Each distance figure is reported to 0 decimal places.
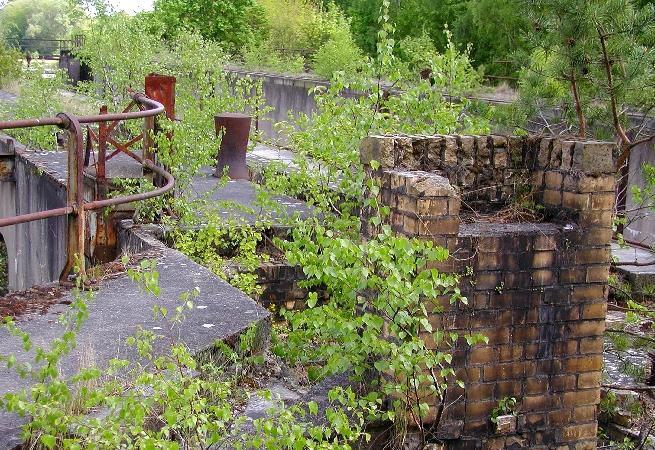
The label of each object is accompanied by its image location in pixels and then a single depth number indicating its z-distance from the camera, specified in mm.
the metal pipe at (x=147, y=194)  5887
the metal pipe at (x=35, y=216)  5214
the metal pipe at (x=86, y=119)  5242
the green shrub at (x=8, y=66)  28438
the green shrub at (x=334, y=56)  22297
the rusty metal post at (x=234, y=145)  12719
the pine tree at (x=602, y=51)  6855
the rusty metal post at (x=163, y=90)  8258
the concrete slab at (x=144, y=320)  4730
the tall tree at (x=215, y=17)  29688
